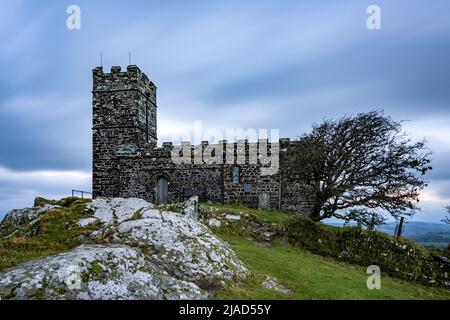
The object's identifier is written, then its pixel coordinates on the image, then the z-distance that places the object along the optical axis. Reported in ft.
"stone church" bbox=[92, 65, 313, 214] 90.79
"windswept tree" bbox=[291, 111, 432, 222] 59.77
